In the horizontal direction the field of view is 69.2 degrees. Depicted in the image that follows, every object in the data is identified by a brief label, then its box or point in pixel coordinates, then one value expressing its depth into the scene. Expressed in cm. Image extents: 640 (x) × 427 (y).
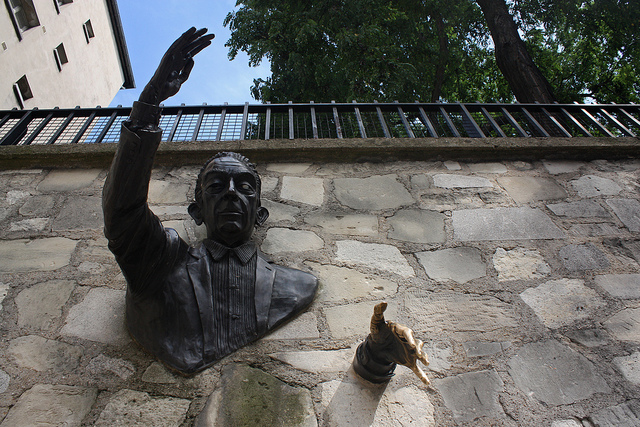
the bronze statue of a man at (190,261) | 161
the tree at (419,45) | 653
